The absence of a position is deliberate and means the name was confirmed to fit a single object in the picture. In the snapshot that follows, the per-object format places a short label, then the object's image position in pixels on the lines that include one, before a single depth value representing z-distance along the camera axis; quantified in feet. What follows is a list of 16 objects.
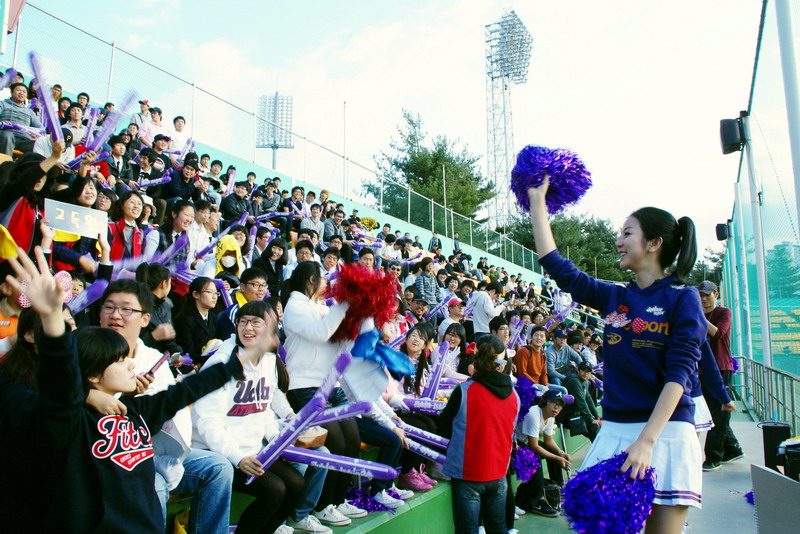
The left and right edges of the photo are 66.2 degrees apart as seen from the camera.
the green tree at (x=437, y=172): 119.85
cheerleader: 6.77
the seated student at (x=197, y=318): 15.56
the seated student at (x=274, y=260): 23.76
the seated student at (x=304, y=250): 23.27
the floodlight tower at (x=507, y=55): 145.79
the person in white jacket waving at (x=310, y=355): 11.80
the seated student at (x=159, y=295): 13.99
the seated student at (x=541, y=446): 18.12
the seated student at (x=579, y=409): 23.49
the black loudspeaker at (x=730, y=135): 24.49
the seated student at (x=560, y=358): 26.58
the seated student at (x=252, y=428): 9.70
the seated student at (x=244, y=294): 15.90
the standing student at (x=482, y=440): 13.08
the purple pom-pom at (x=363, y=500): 13.44
